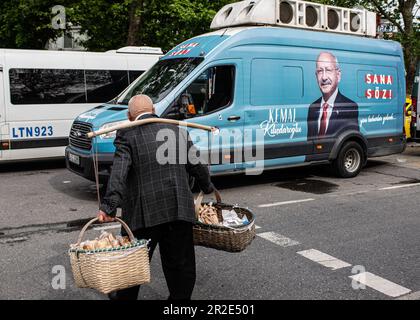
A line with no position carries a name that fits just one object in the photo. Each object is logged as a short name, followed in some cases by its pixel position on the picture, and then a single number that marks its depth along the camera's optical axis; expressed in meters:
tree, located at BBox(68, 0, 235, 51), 15.65
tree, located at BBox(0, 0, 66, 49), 17.08
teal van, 7.86
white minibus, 10.27
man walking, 3.59
